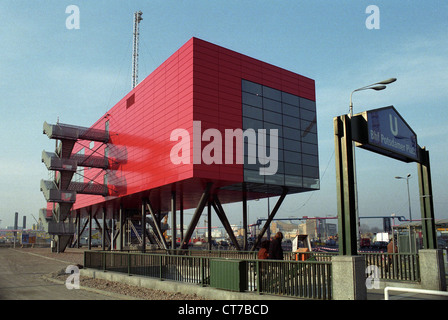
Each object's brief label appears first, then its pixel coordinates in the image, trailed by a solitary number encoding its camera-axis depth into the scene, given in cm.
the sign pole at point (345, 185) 1084
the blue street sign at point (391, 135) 1231
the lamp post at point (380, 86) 1979
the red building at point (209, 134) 3328
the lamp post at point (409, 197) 5016
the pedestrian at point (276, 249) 1388
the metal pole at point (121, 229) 5300
